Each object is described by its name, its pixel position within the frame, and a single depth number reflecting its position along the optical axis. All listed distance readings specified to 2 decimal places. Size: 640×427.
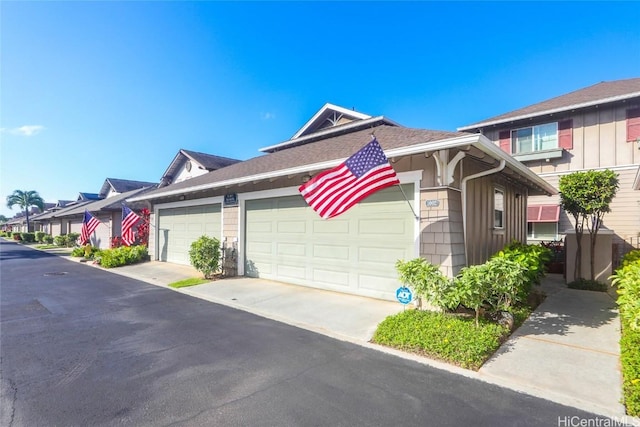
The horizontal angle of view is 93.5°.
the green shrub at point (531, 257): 5.68
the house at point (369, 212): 6.10
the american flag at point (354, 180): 5.48
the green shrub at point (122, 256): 13.98
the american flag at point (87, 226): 15.72
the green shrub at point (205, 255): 9.94
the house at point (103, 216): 22.02
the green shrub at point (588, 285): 8.34
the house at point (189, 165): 21.19
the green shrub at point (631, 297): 3.35
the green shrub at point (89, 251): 17.69
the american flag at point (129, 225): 13.84
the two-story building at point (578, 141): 12.32
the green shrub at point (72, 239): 27.53
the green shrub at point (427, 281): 4.87
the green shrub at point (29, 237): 37.90
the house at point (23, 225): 54.16
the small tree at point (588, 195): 8.39
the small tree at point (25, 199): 57.62
